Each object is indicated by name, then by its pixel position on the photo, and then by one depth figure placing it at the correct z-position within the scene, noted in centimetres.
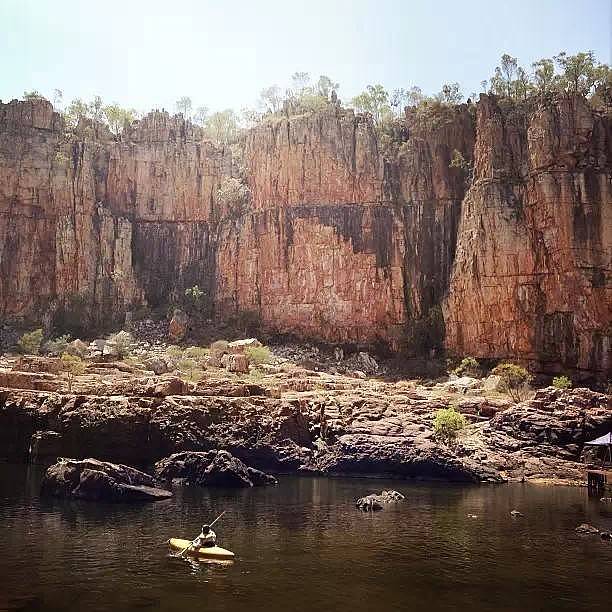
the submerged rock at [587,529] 2463
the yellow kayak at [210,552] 2033
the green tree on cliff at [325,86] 7956
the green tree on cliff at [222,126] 8412
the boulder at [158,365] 5435
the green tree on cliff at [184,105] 8988
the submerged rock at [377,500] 2877
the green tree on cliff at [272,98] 8700
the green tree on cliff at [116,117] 8188
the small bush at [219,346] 6148
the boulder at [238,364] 5525
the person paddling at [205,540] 2066
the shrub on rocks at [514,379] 5055
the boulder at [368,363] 6250
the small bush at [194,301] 7169
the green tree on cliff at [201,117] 9069
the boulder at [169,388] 4153
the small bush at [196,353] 5954
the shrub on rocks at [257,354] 5856
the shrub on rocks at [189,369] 5055
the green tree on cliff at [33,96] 7472
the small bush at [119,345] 5969
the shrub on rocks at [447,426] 4062
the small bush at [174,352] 6088
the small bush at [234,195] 7500
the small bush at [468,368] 5759
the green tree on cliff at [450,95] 7338
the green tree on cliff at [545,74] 6738
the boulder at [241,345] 6100
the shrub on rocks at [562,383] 4919
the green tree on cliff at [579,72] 6556
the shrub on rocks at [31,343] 5962
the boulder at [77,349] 5891
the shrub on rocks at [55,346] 5944
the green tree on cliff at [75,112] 8081
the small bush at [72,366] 4754
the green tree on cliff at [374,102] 7819
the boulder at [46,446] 3794
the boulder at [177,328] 6644
